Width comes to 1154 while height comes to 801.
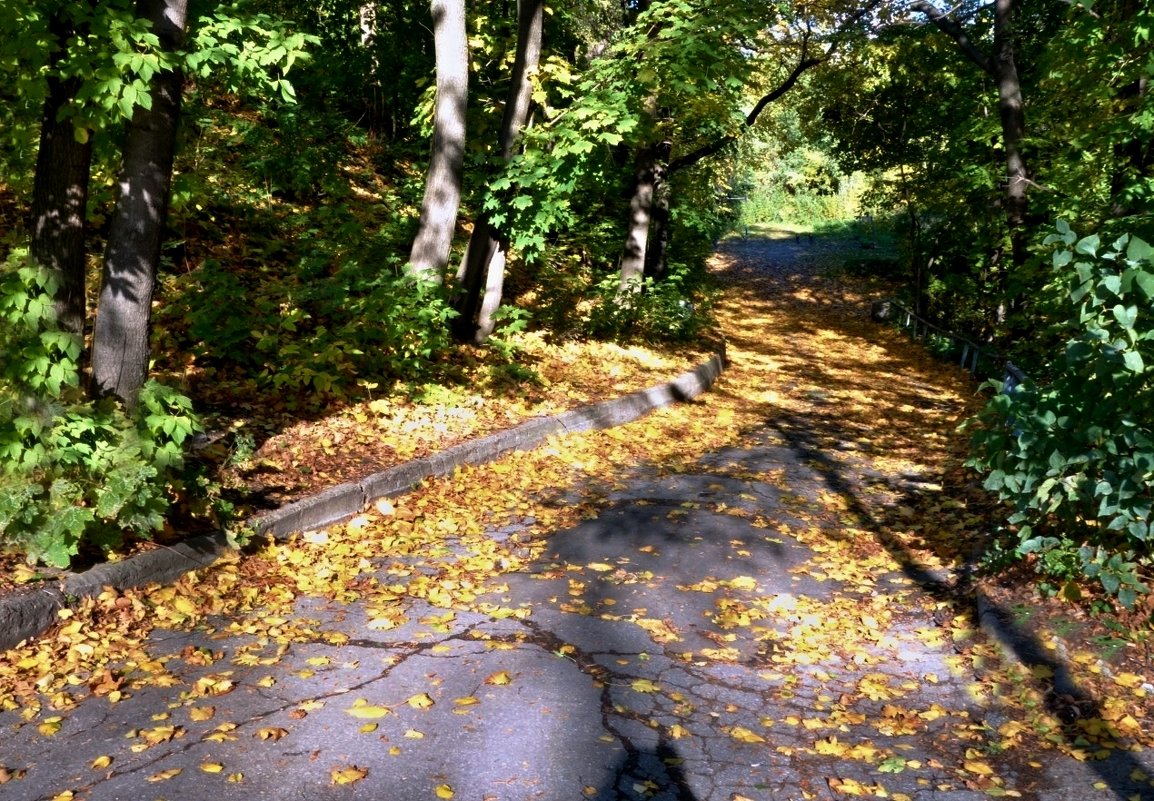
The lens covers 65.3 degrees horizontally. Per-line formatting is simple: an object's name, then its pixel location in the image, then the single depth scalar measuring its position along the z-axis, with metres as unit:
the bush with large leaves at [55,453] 4.66
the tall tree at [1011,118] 16.42
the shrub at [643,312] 15.09
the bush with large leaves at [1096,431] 4.73
